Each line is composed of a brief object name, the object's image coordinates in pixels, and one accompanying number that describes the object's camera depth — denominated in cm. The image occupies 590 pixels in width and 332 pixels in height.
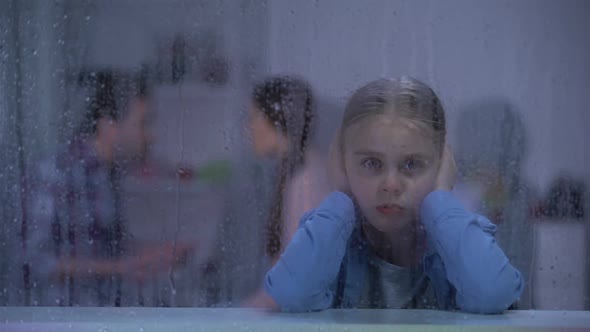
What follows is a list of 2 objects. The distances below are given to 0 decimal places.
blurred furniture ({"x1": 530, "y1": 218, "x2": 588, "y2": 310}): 444
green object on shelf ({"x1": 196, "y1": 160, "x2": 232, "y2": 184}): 446
